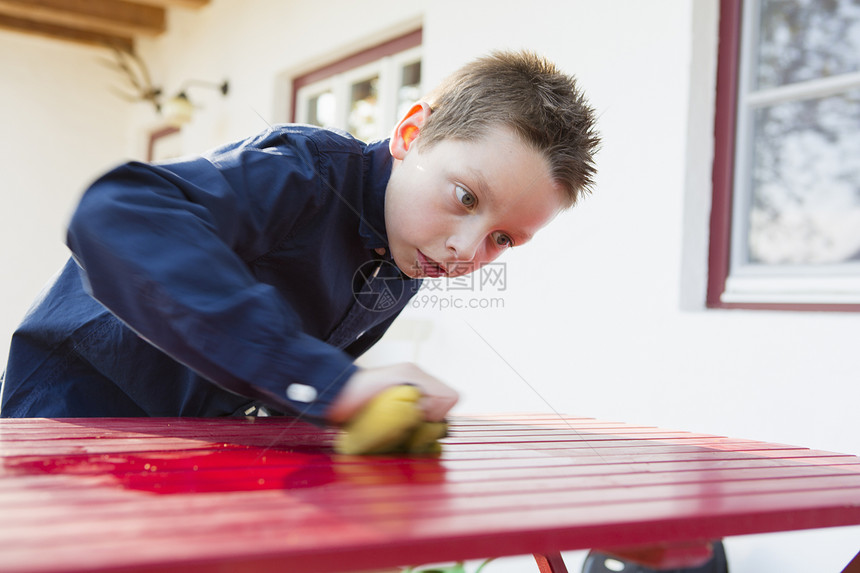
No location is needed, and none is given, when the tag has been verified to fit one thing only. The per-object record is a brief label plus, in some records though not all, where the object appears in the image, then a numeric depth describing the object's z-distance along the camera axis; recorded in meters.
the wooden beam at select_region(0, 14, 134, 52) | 5.70
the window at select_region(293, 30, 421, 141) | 3.25
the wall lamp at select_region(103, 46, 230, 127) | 4.73
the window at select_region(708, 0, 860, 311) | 1.72
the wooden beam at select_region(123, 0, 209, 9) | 4.71
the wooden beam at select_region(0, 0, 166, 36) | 5.09
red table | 0.39
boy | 0.70
